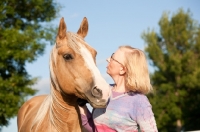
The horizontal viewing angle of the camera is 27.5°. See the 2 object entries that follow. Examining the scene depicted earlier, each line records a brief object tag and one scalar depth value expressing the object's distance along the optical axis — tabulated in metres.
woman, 3.96
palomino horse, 3.81
